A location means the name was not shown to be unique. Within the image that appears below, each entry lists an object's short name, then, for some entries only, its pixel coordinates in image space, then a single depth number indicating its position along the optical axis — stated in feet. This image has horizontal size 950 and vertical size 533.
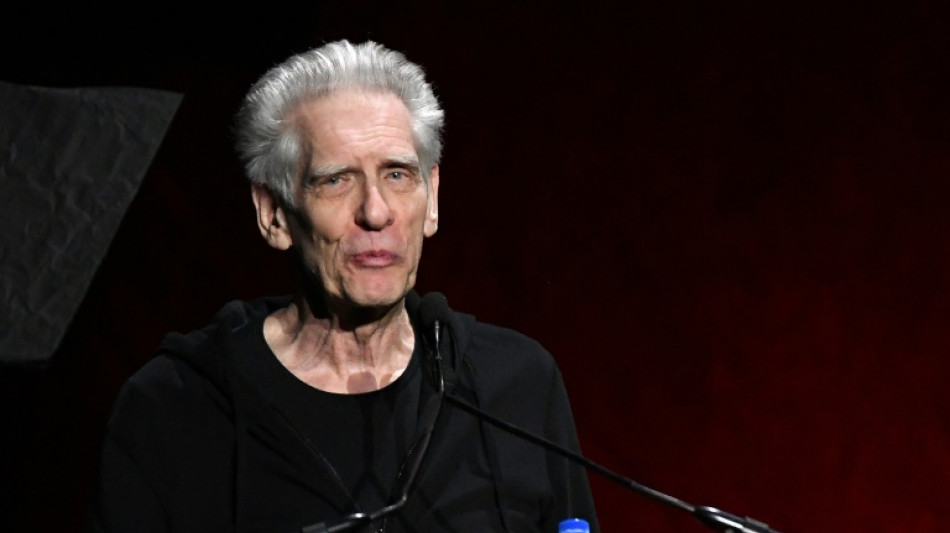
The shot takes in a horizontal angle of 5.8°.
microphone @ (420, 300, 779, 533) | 28.48
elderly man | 29.32
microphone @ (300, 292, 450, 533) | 28.53
